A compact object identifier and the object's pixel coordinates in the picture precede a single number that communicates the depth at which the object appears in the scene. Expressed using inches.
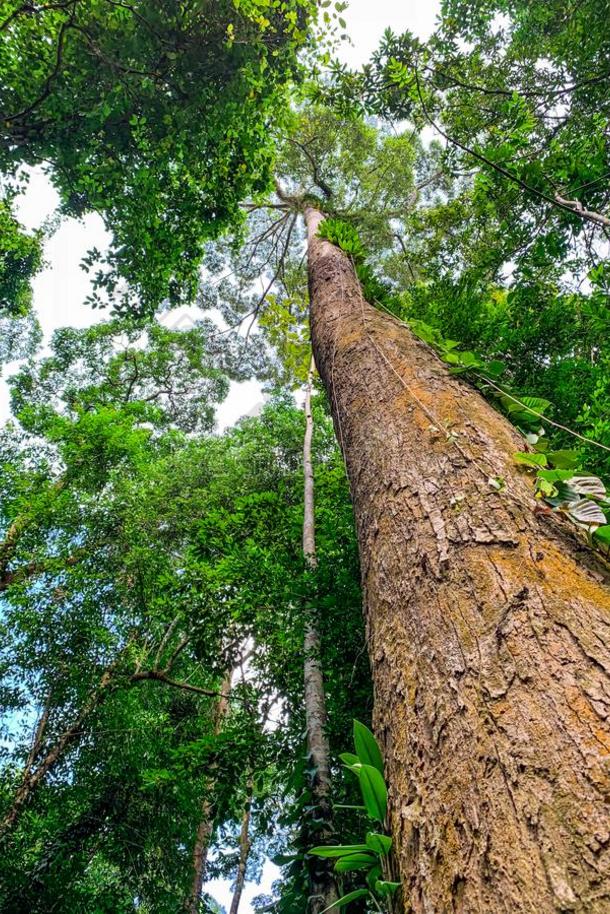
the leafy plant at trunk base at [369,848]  32.5
